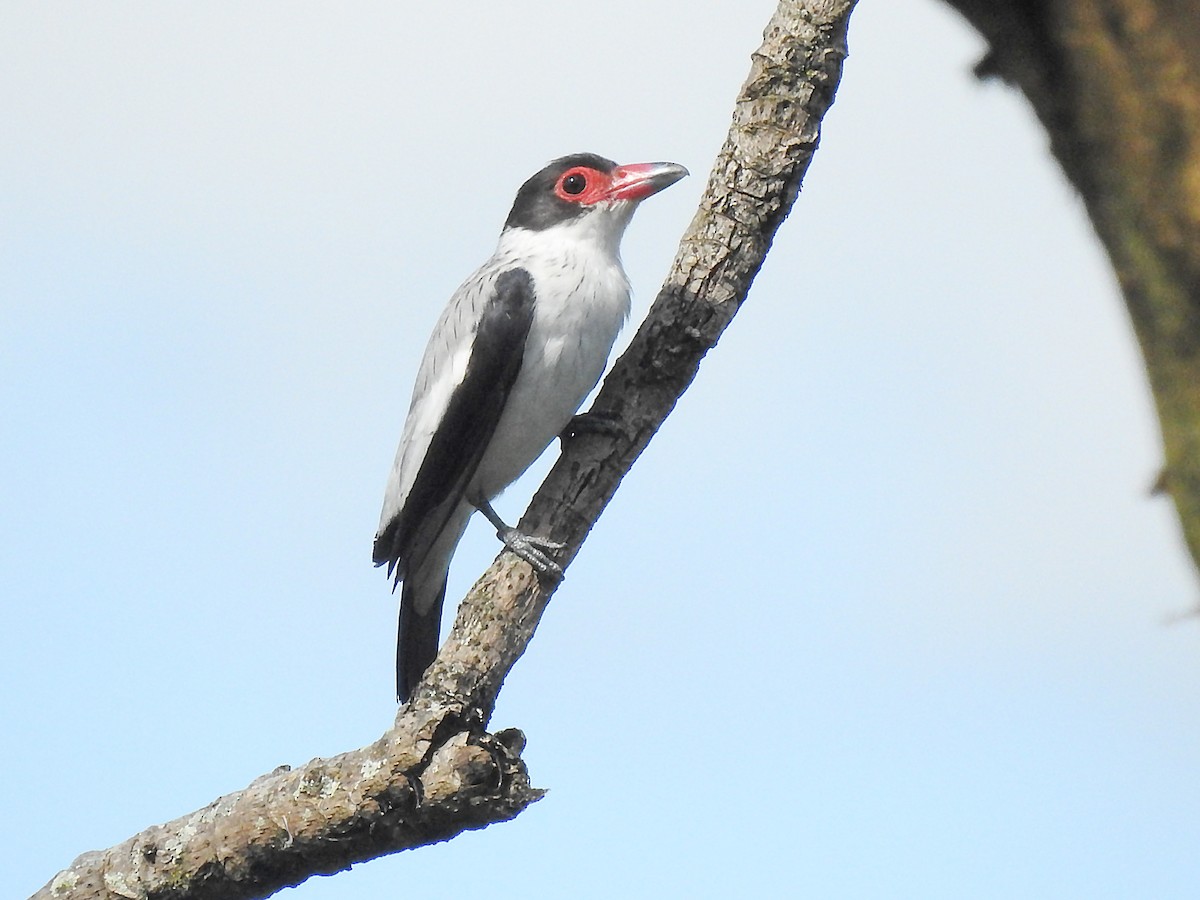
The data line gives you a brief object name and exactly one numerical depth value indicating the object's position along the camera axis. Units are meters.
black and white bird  12.72
